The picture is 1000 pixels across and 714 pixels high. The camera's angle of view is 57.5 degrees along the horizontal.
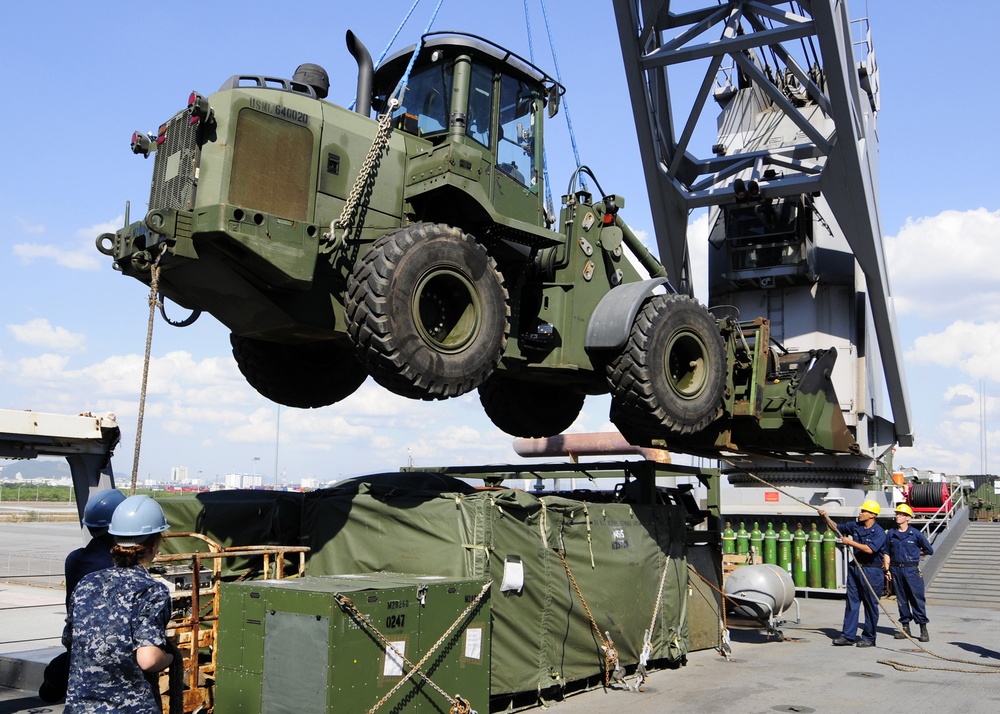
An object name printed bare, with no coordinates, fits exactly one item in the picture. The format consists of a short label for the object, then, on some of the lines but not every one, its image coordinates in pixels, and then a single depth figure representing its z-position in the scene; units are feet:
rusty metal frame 22.98
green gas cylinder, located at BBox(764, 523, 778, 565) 55.98
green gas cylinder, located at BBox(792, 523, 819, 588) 55.16
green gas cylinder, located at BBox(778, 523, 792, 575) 55.42
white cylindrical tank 38.68
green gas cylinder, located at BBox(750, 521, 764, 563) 56.24
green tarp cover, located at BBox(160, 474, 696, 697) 25.18
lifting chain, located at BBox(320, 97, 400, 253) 22.15
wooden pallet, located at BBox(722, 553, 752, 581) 45.16
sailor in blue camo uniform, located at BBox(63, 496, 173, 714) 12.75
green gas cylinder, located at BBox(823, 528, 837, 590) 53.98
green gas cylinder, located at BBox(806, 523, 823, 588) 54.54
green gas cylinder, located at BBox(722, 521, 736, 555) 57.82
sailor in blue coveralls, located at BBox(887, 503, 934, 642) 36.96
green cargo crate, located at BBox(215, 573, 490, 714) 19.63
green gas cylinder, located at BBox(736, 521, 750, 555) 56.95
